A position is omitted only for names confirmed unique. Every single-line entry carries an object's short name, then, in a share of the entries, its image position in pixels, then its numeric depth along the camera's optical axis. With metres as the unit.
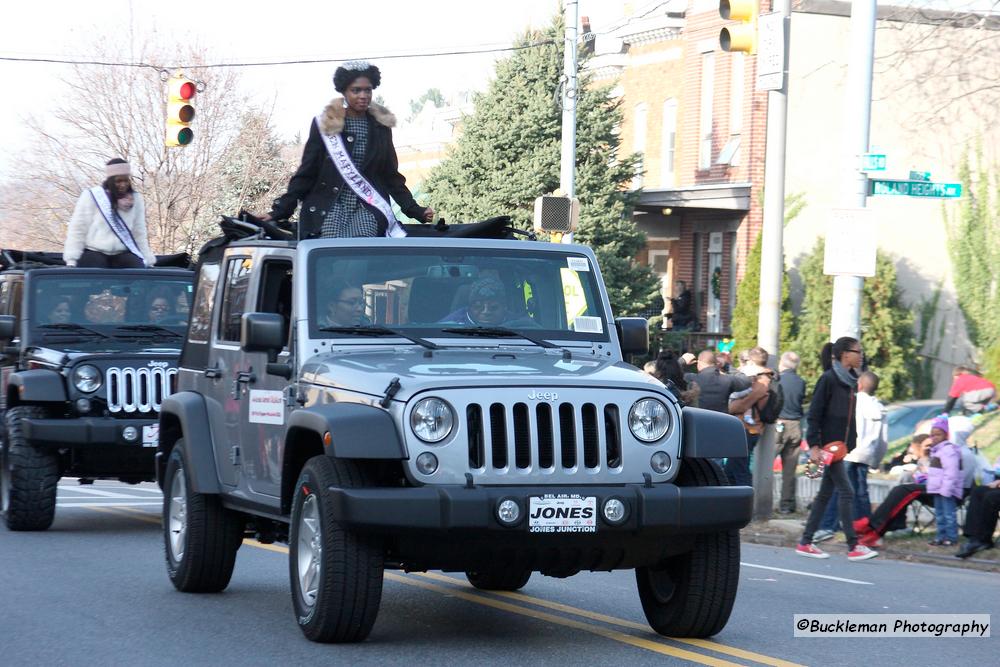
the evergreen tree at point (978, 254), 30.41
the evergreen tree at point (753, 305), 30.39
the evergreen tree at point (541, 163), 33.25
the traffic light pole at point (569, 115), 25.42
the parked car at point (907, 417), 23.59
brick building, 32.81
